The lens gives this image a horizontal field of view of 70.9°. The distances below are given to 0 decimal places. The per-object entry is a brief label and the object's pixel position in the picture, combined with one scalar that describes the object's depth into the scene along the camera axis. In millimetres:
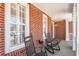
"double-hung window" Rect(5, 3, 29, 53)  1239
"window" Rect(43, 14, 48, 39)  2845
